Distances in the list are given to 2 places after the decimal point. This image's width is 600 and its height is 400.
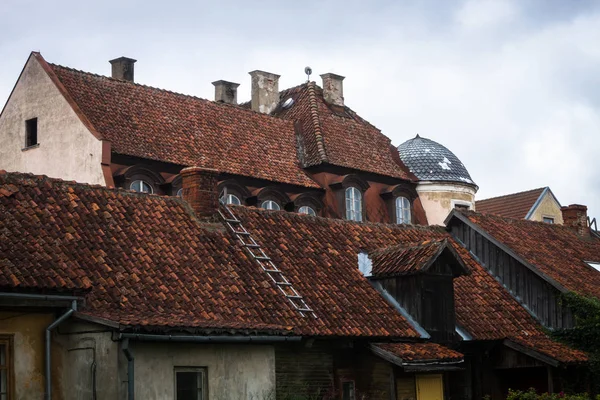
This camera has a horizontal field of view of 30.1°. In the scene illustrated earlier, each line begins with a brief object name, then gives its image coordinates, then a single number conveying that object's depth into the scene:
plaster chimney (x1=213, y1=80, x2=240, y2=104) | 46.47
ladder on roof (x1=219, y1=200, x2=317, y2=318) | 24.14
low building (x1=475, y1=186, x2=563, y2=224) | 58.41
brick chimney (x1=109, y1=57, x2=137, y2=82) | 41.91
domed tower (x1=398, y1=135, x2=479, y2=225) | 46.38
